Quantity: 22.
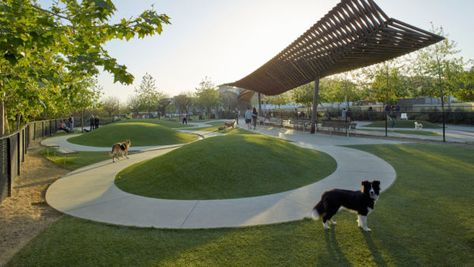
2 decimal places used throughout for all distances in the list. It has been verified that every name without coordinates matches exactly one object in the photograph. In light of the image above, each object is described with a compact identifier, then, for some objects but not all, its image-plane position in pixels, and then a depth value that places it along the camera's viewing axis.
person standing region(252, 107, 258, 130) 28.27
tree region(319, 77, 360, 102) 44.91
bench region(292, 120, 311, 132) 24.81
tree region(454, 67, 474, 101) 30.11
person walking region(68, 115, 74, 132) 36.59
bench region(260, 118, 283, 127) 32.94
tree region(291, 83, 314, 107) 42.69
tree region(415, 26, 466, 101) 30.22
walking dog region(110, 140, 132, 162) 12.99
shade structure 14.57
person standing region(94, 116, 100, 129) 36.07
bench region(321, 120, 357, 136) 19.78
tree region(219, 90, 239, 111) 95.81
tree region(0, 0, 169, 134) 3.78
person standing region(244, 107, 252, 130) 28.79
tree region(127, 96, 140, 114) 77.60
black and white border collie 4.77
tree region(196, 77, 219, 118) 73.94
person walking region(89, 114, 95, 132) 35.92
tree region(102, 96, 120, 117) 70.47
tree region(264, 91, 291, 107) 67.62
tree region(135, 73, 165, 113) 71.62
